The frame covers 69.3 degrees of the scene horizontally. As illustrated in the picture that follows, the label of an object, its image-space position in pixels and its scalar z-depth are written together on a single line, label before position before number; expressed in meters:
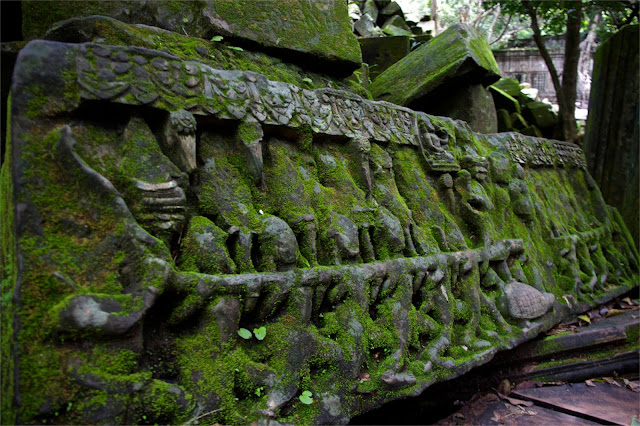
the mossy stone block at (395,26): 10.20
